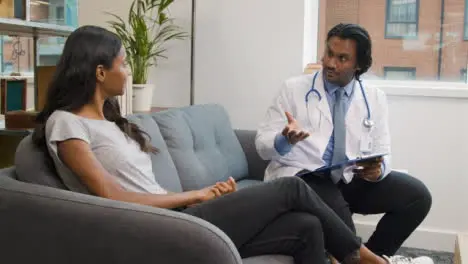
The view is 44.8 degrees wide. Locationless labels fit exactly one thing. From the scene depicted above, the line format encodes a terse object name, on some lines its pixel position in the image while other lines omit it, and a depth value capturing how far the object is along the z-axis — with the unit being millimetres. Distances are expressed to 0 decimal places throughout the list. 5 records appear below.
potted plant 2898
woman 1714
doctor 2344
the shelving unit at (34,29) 1970
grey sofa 1390
